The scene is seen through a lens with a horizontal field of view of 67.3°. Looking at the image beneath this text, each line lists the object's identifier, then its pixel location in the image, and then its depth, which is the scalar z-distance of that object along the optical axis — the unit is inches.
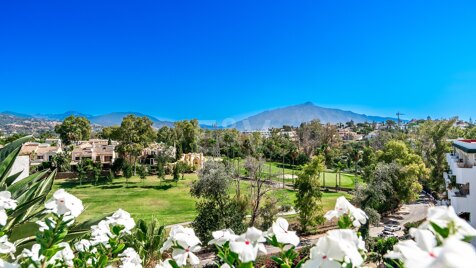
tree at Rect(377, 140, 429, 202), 914.1
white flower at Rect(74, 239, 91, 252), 75.1
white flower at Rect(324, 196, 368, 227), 56.2
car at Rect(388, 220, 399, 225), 854.9
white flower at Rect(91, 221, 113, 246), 71.1
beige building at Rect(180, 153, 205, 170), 1766.7
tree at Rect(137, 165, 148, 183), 1438.2
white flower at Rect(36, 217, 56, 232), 56.9
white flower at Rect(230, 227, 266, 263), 42.3
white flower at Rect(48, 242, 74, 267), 67.4
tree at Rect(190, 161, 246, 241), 608.4
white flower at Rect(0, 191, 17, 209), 58.2
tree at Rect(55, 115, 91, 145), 2066.9
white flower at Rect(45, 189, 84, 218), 53.8
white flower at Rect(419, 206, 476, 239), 34.3
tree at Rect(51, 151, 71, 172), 1563.7
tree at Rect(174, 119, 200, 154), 2066.9
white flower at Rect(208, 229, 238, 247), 50.7
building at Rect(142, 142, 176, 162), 1732.3
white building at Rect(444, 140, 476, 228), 538.6
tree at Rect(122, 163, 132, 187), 1454.2
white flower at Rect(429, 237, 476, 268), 27.1
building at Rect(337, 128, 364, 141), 3715.6
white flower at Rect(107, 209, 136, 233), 67.9
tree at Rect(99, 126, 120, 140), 1670.8
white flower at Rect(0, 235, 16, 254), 57.4
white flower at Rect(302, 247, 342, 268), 40.4
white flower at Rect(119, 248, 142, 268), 66.8
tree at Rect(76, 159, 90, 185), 1441.2
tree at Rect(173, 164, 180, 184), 1434.5
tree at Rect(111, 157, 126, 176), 1588.3
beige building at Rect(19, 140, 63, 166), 1686.1
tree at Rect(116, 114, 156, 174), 1617.9
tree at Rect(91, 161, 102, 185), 1441.6
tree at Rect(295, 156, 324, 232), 770.8
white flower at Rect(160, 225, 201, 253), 55.3
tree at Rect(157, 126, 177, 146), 2098.3
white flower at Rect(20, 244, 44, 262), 54.9
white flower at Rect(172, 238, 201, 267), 53.1
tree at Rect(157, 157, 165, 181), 1448.1
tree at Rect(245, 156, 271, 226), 752.3
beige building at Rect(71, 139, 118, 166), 1664.4
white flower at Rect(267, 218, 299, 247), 50.5
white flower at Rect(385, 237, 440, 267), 31.4
